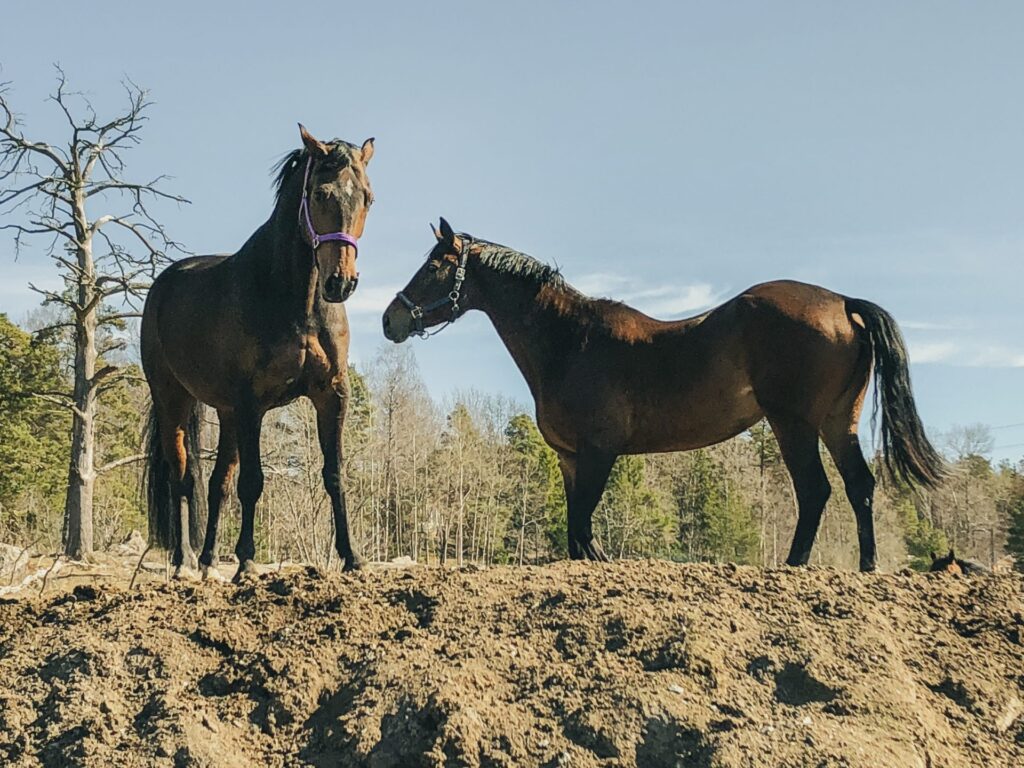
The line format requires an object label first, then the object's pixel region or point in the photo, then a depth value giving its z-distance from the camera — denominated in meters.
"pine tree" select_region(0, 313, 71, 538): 27.47
